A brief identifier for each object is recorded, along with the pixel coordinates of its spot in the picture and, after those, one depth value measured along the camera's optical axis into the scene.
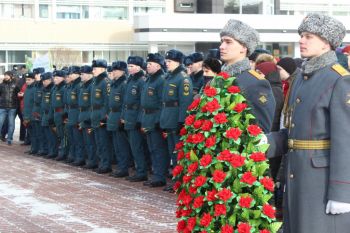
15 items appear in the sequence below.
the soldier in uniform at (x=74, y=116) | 13.84
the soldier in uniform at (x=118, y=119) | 12.04
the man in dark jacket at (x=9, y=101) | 18.58
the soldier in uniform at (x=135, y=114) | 11.52
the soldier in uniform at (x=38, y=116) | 15.74
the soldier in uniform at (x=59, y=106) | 14.60
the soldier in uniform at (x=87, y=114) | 13.25
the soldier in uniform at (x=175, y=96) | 10.31
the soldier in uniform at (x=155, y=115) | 10.91
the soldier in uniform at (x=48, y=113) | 15.23
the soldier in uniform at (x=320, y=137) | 4.15
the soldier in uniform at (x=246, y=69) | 4.91
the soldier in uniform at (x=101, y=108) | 12.67
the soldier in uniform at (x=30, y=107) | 16.20
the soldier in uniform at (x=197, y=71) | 11.22
